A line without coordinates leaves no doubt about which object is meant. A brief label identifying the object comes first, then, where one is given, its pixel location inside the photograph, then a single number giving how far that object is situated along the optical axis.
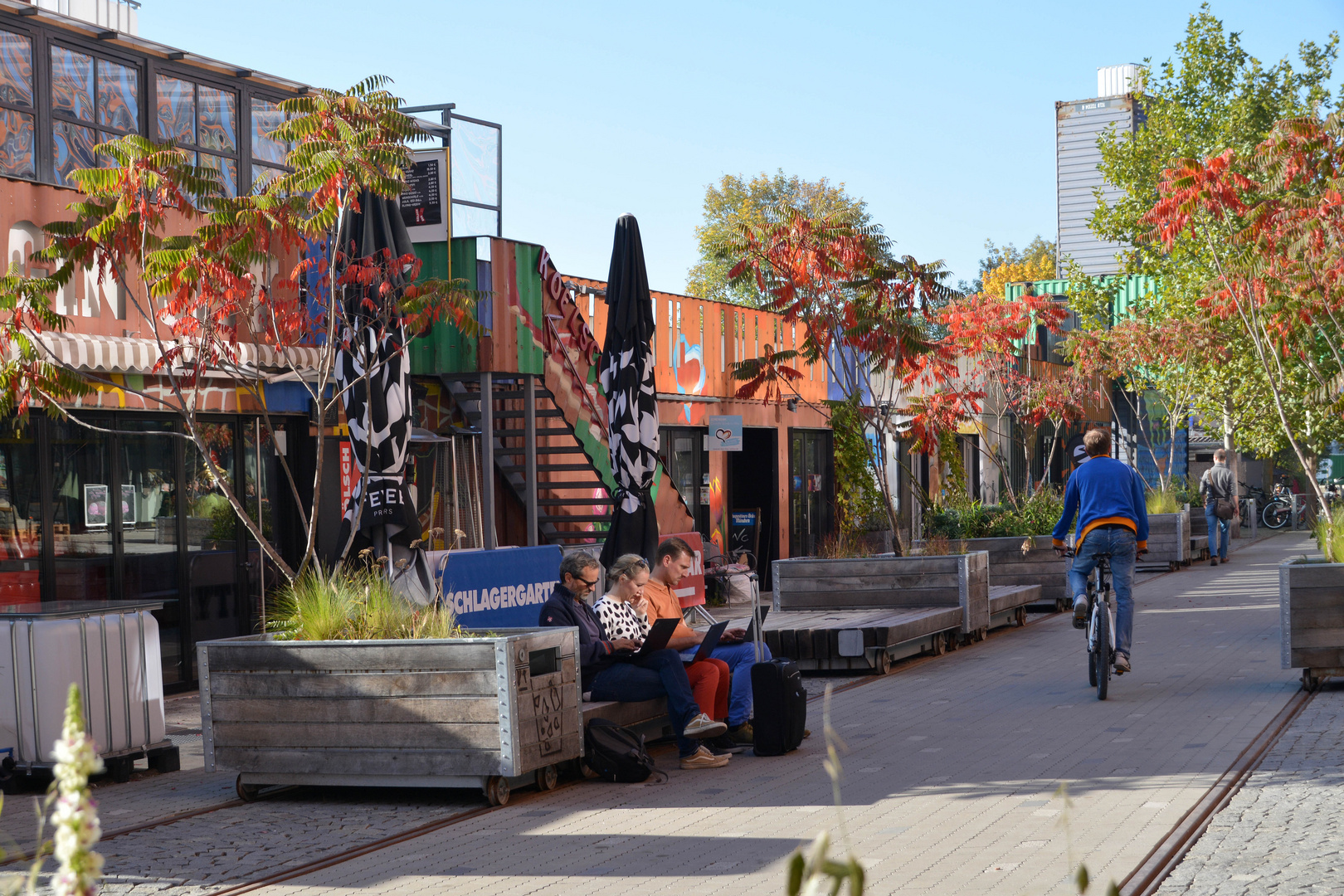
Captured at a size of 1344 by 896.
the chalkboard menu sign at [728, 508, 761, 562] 22.05
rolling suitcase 8.61
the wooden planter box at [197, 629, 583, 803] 7.34
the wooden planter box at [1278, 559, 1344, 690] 10.09
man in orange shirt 9.04
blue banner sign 11.88
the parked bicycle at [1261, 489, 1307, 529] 37.31
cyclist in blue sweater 10.43
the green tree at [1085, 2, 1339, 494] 29.14
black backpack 7.89
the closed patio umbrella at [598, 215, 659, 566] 13.81
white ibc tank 8.12
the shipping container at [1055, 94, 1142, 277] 57.91
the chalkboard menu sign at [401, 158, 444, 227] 16.92
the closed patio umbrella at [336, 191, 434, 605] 10.16
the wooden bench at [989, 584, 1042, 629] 15.06
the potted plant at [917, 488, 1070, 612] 17.42
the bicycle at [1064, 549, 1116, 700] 10.07
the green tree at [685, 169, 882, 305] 53.12
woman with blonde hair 8.68
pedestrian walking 24.30
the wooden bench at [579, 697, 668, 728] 8.19
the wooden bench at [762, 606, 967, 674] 12.08
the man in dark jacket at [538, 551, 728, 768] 8.27
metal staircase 16.50
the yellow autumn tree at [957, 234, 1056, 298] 66.00
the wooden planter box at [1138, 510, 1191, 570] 23.97
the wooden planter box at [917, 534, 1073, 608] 17.44
